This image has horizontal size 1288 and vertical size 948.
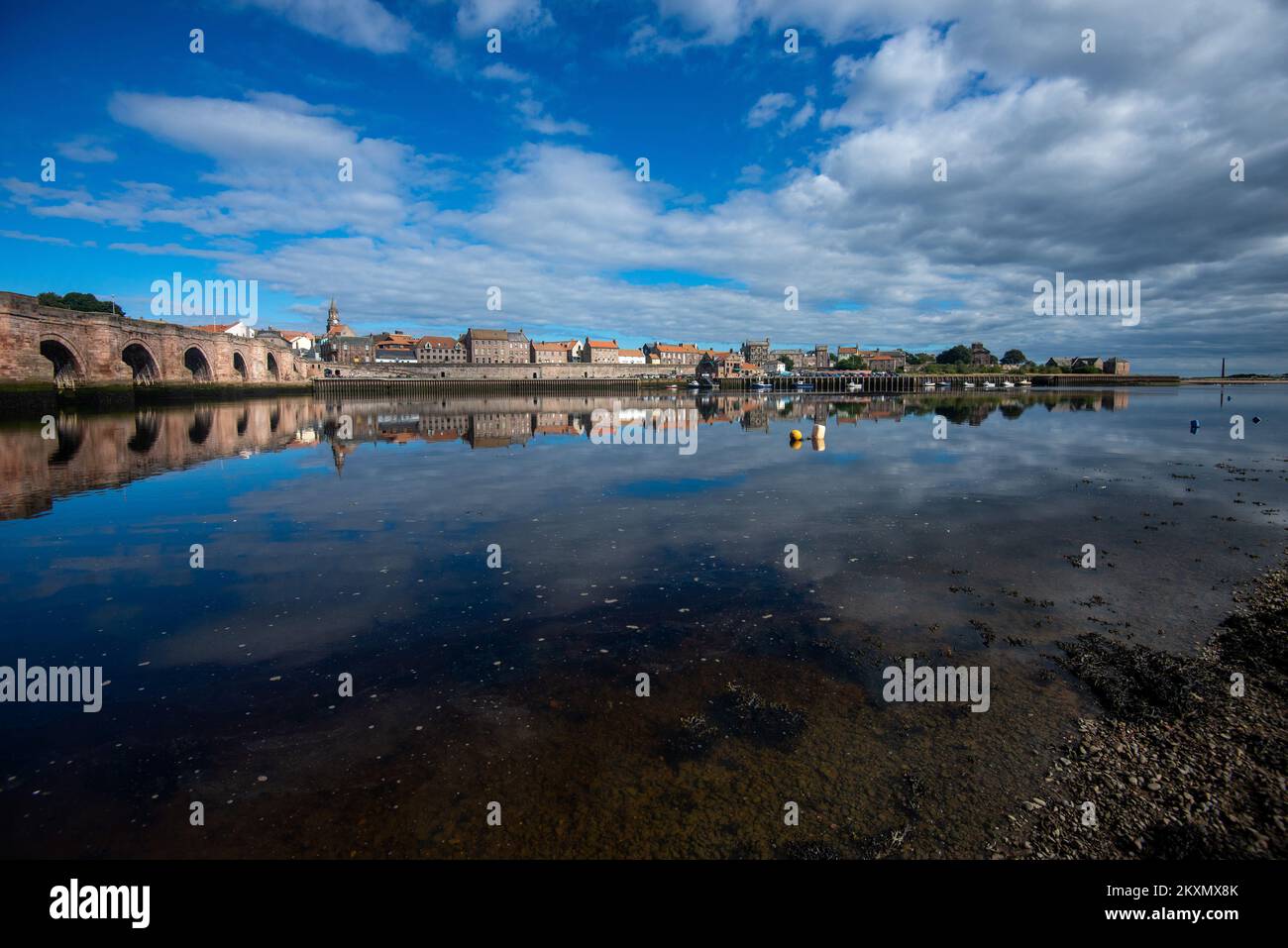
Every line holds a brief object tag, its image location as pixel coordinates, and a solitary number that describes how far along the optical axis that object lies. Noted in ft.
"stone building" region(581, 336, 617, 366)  599.57
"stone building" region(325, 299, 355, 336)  547.08
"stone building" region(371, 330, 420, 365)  515.50
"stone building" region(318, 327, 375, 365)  508.12
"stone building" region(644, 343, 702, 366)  623.77
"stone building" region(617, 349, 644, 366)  609.29
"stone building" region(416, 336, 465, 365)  529.86
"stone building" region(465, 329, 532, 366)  531.50
